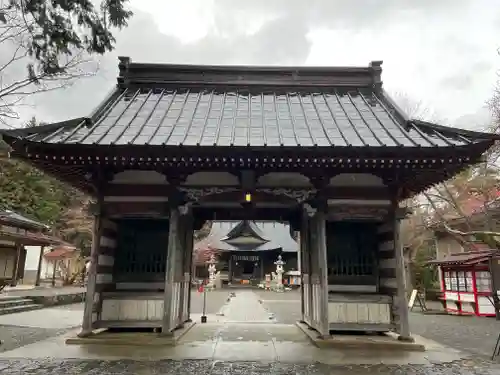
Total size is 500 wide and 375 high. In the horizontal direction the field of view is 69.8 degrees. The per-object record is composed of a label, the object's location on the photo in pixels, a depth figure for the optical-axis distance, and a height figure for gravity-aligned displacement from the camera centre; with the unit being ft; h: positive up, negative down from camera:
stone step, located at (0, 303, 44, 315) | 50.73 -6.87
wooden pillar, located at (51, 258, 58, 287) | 95.86 -0.75
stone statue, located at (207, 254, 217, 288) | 112.06 -2.00
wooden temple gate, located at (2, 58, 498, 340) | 23.89 +6.32
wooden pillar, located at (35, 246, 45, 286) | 89.63 -3.58
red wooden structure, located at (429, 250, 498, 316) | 57.36 -2.72
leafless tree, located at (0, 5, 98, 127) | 18.03 +10.53
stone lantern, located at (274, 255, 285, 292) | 108.14 -2.90
